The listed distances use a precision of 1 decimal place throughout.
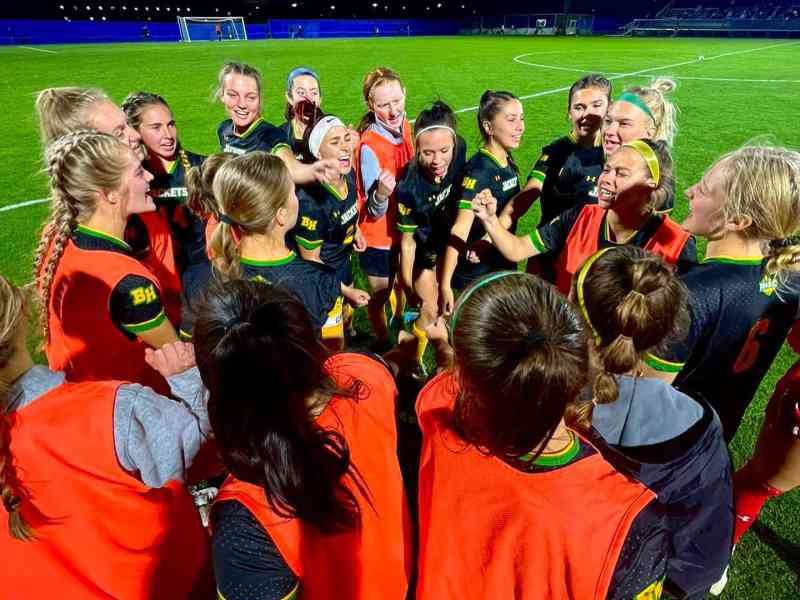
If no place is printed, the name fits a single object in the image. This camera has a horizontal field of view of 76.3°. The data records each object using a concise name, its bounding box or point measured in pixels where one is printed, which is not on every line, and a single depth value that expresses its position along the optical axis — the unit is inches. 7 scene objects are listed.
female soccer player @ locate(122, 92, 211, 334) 146.6
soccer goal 1672.0
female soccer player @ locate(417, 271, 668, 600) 44.3
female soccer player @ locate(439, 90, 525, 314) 146.3
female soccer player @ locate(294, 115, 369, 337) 134.0
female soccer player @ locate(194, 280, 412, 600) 46.8
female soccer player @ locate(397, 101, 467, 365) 147.4
